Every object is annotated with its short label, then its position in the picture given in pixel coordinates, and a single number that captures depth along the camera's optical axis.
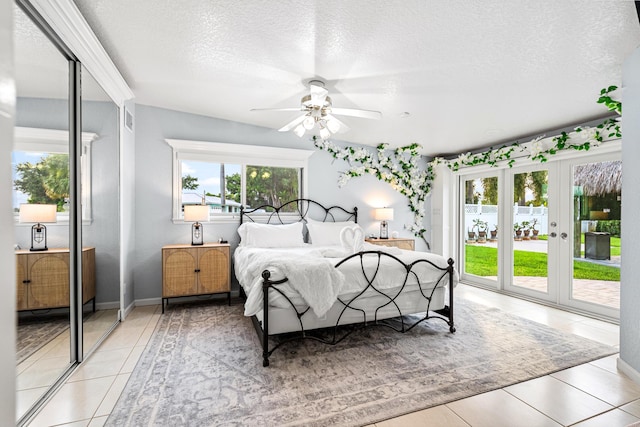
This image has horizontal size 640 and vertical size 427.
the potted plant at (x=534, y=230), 4.36
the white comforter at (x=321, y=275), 2.45
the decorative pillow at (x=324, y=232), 4.48
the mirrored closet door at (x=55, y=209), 1.73
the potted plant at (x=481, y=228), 5.17
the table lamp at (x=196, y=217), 3.96
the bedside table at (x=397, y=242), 4.95
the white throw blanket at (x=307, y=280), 2.42
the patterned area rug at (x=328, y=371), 1.82
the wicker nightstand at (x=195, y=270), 3.70
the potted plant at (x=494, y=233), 4.96
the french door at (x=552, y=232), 3.59
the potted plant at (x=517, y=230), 4.59
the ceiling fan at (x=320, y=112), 2.88
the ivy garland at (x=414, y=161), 4.04
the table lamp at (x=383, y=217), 5.21
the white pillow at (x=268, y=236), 4.11
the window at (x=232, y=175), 4.27
